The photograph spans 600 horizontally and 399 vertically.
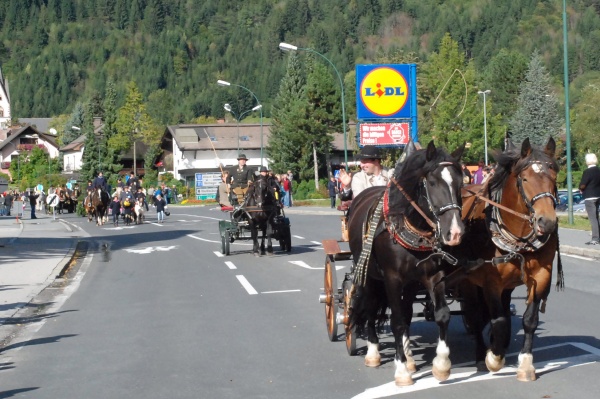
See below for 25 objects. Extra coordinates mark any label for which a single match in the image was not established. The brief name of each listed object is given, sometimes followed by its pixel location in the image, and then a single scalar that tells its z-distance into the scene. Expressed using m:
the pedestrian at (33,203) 54.47
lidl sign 29.80
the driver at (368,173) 10.63
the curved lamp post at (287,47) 39.42
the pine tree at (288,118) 88.31
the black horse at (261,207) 21.47
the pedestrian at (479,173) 23.78
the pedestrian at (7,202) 65.74
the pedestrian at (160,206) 44.88
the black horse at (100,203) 42.72
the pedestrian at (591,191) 21.73
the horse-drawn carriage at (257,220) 21.54
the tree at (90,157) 107.12
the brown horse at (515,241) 7.78
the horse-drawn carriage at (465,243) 7.77
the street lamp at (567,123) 28.16
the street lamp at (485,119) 69.88
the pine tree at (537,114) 90.12
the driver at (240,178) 22.83
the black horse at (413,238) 7.73
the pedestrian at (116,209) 42.75
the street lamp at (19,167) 130.38
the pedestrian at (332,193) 50.28
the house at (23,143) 168.00
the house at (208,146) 112.44
